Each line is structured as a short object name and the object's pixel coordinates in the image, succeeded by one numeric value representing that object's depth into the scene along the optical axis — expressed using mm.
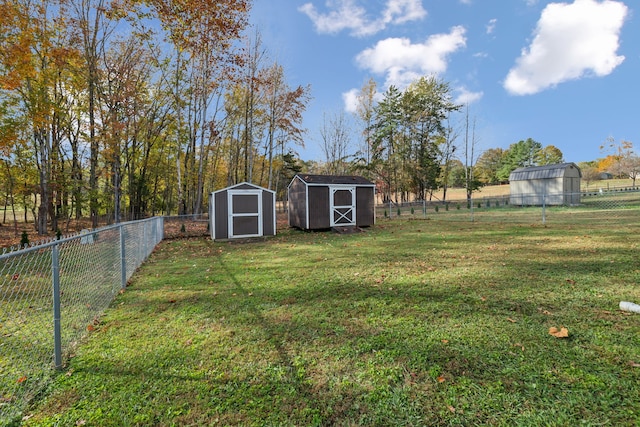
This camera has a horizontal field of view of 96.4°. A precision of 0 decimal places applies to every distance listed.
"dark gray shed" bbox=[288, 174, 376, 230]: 12383
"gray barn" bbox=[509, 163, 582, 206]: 21416
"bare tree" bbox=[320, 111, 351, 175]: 29594
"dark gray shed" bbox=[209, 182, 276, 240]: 10492
